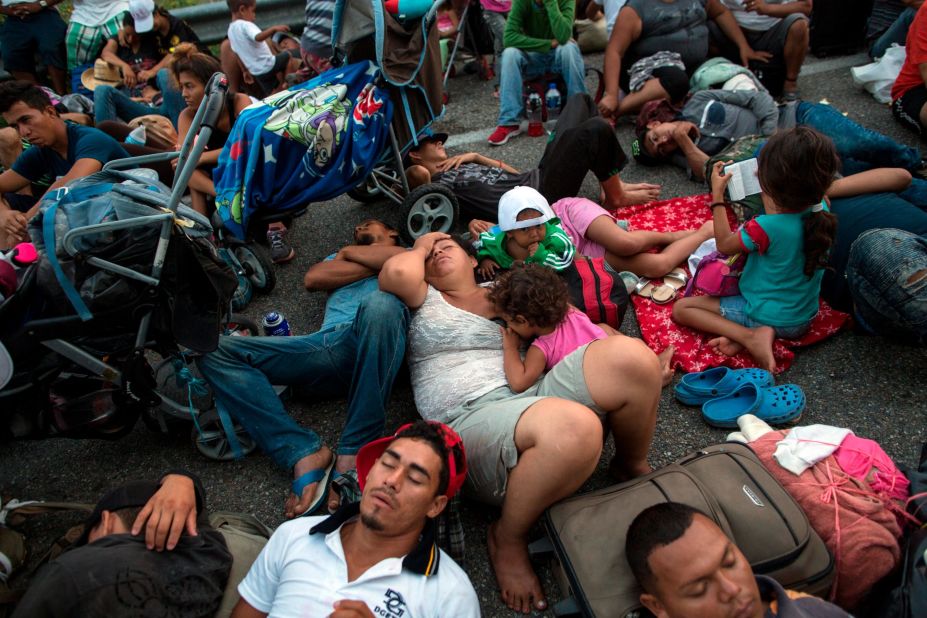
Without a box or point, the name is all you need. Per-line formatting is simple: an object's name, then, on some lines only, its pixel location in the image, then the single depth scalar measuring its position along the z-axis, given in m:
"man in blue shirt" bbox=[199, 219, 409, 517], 2.45
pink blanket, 1.71
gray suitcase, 1.69
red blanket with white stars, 2.79
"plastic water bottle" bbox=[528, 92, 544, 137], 5.09
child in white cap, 2.90
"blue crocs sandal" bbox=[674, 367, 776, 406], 2.55
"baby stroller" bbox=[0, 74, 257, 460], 2.17
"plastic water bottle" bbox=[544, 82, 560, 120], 5.21
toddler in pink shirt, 2.29
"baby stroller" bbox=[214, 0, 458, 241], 3.36
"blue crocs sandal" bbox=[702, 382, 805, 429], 2.43
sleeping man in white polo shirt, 1.69
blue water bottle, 3.18
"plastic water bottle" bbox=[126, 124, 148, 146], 4.53
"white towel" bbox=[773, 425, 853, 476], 1.92
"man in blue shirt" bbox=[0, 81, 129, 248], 3.32
